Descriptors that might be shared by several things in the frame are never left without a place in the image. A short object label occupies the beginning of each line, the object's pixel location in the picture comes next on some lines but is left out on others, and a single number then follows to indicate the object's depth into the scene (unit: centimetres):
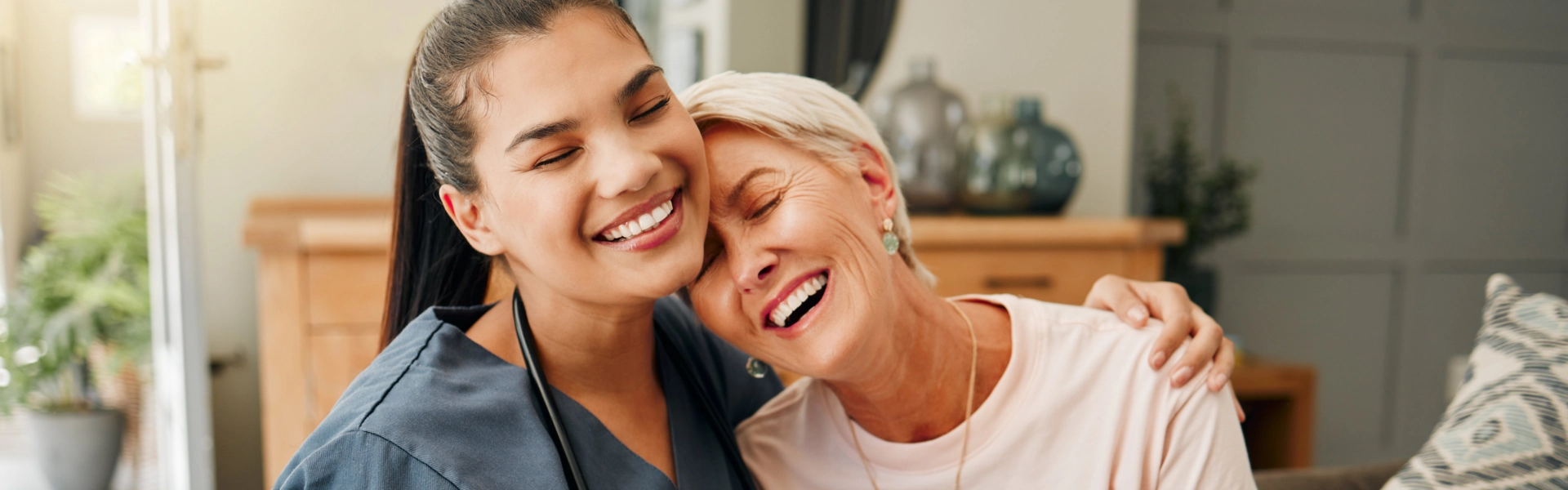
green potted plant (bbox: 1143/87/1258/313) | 341
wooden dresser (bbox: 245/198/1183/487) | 212
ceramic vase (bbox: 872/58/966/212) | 280
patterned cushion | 108
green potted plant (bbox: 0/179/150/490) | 254
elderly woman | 109
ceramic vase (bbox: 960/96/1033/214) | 274
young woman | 89
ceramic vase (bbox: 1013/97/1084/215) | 277
